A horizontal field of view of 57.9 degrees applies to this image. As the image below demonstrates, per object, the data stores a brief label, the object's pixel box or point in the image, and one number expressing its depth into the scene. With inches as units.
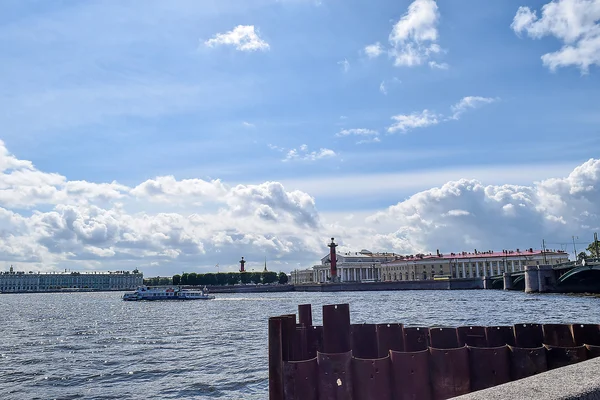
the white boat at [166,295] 3816.4
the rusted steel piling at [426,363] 276.5
